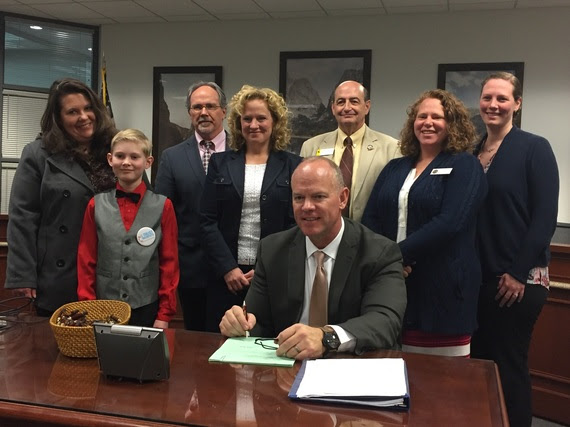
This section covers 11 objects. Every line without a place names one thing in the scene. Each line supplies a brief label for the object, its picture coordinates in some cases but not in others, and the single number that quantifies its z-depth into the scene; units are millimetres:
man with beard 2682
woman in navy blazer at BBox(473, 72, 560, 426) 2369
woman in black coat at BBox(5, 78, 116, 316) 2316
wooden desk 1185
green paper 1521
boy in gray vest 2189
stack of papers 1244
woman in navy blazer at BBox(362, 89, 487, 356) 2244
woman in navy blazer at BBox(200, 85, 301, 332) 2494
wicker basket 1528
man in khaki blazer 2689
